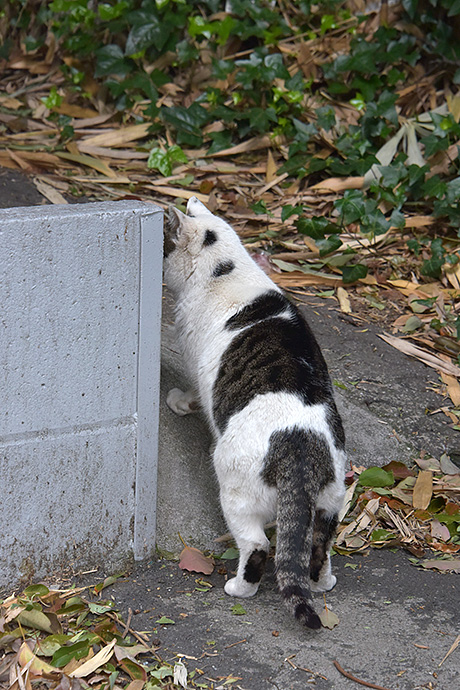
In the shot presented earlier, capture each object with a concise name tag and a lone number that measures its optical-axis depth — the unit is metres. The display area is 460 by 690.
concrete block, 5.81
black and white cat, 6.07
